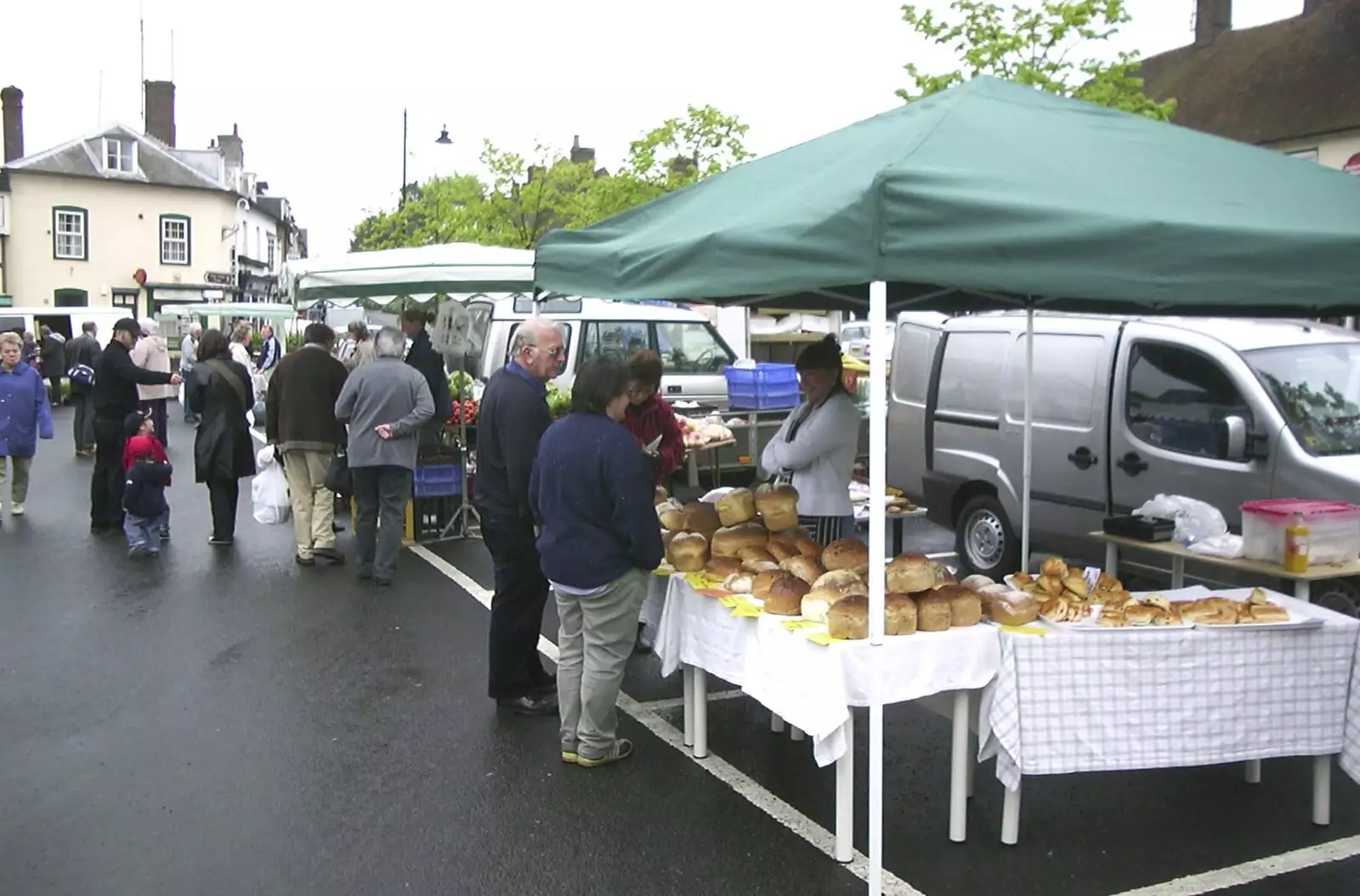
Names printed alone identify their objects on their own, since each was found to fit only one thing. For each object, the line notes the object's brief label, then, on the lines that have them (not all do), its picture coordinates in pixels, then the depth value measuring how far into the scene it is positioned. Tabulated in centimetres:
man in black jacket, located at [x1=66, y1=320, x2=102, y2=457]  1680
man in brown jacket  870
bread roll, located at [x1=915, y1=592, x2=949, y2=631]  403
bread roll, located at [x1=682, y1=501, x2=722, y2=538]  537
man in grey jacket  806
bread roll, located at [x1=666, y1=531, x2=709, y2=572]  505
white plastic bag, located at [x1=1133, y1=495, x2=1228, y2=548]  579
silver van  664
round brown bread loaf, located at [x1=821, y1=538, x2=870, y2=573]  455
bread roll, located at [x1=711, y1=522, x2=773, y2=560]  502
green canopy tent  351
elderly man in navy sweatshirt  528
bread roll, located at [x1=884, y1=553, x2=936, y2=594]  410
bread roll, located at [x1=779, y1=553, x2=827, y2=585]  450
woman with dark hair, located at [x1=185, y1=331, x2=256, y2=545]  954
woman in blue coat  1074
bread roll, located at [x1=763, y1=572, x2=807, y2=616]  429
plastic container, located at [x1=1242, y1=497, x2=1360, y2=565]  500
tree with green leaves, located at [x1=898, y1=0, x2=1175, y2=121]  1568
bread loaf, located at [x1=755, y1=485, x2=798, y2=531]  521
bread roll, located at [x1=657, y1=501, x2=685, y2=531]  551
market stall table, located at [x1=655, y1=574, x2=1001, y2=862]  387
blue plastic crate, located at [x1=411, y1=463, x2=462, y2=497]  1015
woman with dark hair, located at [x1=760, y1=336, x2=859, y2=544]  545
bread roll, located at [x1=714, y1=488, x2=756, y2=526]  533
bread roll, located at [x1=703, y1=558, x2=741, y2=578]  488
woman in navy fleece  460
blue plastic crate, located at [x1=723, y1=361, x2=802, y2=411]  1170
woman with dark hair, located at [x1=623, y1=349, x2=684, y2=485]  596
